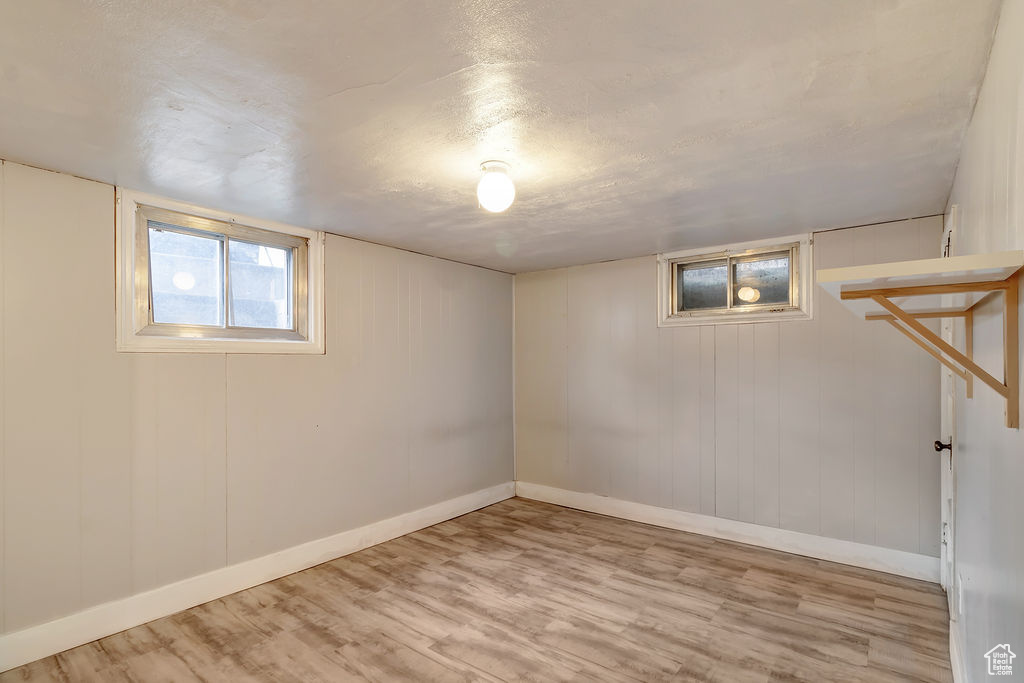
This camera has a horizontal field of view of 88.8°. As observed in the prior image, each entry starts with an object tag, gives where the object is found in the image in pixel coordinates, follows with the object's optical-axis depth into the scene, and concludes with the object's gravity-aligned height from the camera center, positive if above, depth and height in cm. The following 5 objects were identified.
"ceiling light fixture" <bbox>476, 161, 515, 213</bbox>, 244 +72
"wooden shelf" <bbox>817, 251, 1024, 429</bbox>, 106 +13
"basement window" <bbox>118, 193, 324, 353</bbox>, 289 +37
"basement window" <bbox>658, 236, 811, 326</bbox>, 390 +45
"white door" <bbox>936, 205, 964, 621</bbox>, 257 -71
